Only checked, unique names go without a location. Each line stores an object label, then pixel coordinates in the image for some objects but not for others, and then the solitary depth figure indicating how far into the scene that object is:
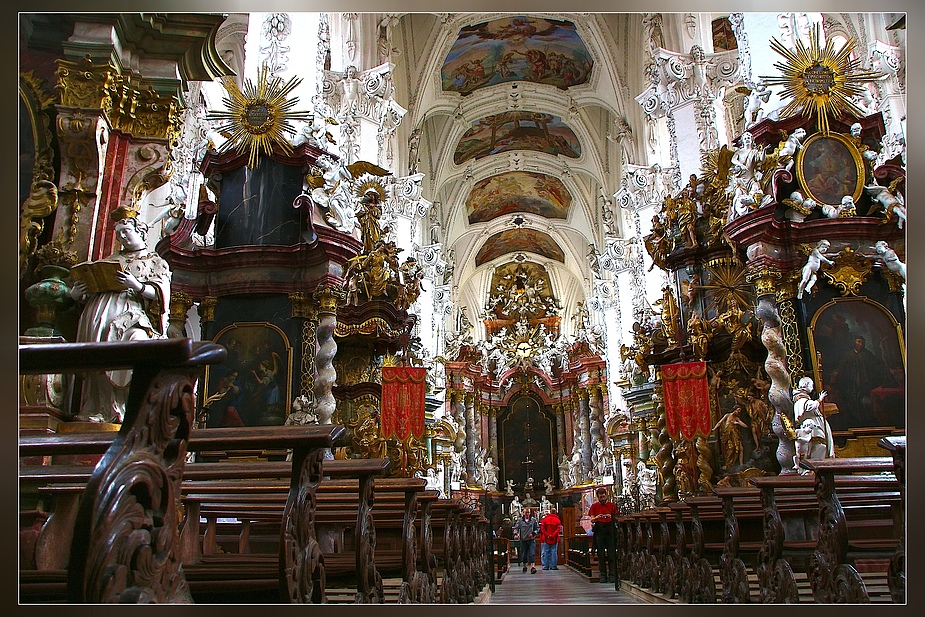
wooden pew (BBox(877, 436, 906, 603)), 3.08
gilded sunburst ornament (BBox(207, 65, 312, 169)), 11.09
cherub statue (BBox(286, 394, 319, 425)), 9.68
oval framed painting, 9.70
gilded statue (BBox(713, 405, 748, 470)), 11.55
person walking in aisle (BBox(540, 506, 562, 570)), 13.48
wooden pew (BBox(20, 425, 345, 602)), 2.68
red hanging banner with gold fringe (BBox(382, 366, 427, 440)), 11.75
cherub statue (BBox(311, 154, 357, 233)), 10.94
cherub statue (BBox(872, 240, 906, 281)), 9.12
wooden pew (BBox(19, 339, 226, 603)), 1.81
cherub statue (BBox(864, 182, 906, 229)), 9.27
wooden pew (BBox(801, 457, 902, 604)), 3.66
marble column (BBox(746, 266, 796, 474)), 9.24
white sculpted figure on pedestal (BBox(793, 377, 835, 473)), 8.35
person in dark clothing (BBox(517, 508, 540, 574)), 14.56
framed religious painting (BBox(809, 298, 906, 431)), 8.87
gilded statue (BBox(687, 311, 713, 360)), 12.32
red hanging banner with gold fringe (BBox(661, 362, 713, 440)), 11.30
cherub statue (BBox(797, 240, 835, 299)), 9.44
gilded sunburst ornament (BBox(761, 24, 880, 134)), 9.75
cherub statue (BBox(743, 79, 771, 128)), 10.04
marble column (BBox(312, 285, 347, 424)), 10.05
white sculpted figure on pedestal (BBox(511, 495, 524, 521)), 21.82
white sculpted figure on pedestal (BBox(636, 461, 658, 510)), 17.16
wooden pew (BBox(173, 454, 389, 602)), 2.75
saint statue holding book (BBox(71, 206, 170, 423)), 5.27
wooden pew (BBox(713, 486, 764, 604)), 4.96
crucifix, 28.47
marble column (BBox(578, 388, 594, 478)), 27.47
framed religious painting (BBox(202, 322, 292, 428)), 9.96
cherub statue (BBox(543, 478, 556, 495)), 28.66
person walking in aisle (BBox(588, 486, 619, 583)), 10.32
